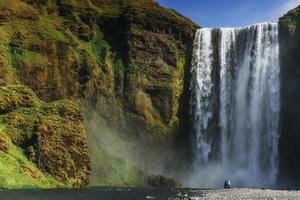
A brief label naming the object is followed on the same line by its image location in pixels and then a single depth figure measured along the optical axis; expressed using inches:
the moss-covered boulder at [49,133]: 3454.7
